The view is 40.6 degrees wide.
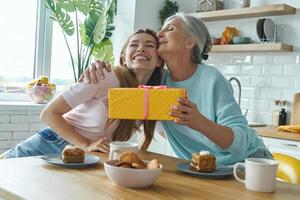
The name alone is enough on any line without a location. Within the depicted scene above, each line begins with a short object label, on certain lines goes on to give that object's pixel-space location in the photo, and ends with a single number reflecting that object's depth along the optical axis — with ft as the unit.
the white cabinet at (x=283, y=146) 9.09
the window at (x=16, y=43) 12.23
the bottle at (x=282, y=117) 11.12
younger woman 5.80
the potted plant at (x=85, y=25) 12.10
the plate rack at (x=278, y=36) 11.42
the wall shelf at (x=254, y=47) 10.89
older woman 5.01
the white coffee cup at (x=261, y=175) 3.85
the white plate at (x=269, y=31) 11.35
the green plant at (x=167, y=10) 13.73
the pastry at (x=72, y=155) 4.56
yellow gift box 4.55
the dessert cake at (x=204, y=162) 4.46
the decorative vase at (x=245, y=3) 11.96
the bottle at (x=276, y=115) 11.21
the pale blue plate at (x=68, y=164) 4.44
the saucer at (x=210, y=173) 4.34
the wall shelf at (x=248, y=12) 10.94
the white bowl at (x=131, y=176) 3.69
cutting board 10.91
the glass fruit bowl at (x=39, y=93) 11.78
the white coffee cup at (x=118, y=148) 4.44
